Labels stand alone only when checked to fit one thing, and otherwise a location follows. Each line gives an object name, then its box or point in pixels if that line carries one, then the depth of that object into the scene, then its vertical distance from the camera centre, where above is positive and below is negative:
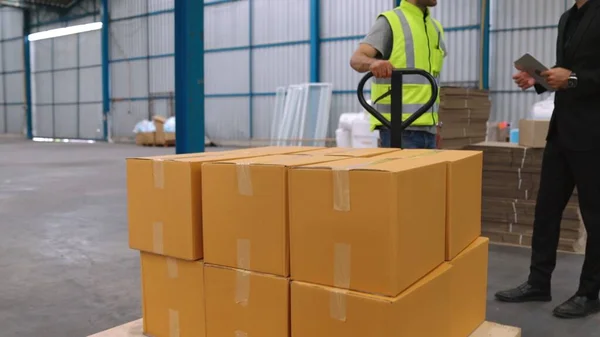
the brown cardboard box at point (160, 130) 17.44 -0.19
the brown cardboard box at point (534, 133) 4.30 -0.08
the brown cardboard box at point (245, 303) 1.60 -0.53
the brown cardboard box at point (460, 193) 1.79 -0.24
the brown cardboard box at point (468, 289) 1.86 -0.59
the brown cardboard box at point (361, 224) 1.39 -0.26
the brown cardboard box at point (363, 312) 1.41 -0.49
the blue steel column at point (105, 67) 20.66 +2.09
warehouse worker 2.72 +0.33
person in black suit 2.63 -0.13
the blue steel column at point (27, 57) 23.84 +2.83
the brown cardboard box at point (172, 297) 1.80 -0.57
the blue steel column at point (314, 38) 14.98 +2.27
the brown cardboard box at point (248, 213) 1.57 -0.26
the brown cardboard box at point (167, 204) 1.75 -0.26
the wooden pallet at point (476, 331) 2.03 -0.77
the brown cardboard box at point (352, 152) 1.95 -0.10
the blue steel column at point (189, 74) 4.08 +0.37
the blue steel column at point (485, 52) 12.17 +1.55
